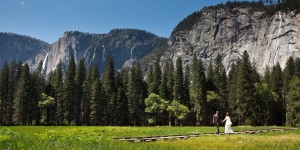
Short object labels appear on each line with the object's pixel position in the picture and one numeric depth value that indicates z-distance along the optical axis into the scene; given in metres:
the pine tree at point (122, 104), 91.93
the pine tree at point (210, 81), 91.75
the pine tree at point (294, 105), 65.69
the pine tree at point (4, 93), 89.62
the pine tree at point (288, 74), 87.50
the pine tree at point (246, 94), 73.94
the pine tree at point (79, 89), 95.19
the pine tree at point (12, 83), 90.00
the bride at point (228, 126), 31.33
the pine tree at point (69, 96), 92.44
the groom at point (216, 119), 33.16
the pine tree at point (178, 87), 88.06
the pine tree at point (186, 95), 88.94
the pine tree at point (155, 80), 92.81
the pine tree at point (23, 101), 81.75
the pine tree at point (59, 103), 93.31
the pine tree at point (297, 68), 84.88
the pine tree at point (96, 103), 89.50
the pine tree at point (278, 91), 92.38
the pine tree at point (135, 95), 93.19
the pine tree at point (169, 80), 91.71
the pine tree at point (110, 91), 91.71
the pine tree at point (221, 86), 91.38
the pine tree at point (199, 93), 86.75
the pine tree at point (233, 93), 86.54
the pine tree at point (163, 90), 89.18
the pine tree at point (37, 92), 85.50
